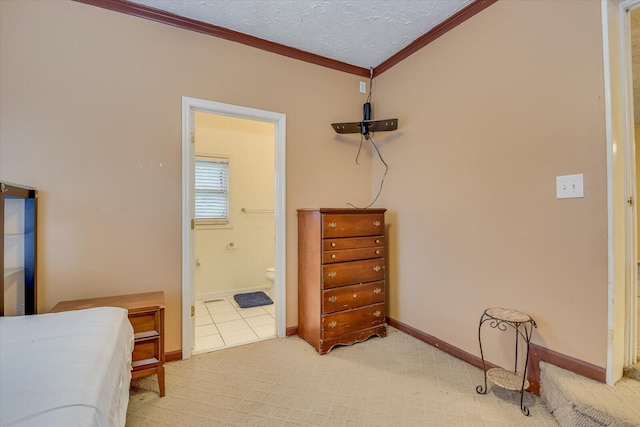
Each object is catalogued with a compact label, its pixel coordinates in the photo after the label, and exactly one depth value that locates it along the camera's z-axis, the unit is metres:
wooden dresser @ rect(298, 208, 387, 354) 2.27
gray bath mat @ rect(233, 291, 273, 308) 3.56
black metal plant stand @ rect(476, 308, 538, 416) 1.61
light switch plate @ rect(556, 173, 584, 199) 1.54
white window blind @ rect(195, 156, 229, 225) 3.87
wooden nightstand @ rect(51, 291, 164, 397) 1.66
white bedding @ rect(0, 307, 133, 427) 0.68
